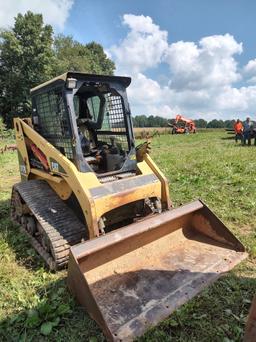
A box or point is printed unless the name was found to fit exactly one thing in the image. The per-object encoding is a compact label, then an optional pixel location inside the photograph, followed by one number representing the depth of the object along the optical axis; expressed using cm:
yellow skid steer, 342
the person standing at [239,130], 2055
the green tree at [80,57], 4378
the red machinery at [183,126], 3131
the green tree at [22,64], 3612
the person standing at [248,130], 1762
